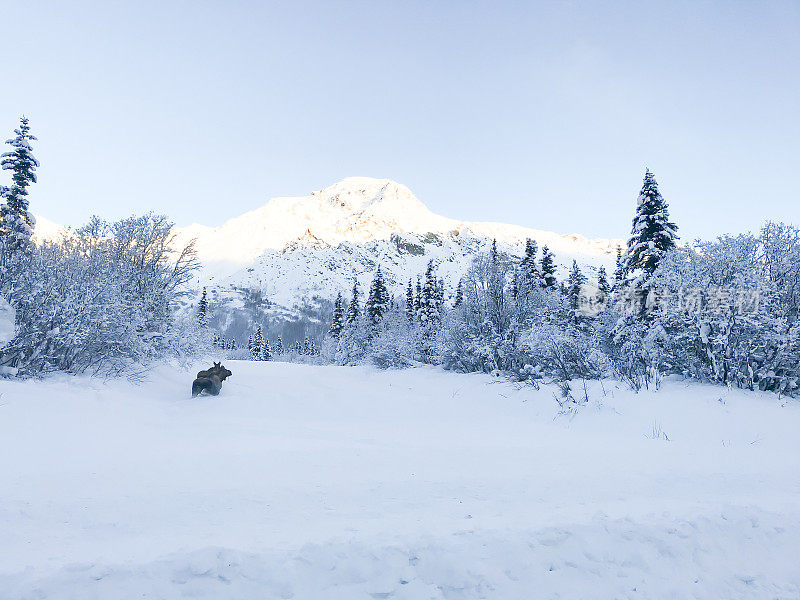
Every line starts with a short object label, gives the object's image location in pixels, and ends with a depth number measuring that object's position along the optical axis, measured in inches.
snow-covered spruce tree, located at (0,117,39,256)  727.7
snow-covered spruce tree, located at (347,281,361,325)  2015.3
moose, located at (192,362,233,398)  619.5
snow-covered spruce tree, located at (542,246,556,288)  1350.9
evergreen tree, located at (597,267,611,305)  1659.7
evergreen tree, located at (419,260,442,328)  1771.3
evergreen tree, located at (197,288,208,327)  2065.5
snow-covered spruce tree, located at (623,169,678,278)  885.8
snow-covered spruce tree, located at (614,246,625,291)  1052.2
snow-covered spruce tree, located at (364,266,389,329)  1791.3
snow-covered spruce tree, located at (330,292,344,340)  2198.6
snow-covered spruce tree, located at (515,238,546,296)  1012.5
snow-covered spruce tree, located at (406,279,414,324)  2207.6
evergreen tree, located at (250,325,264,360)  2623.5
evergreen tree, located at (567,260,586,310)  1590.6
